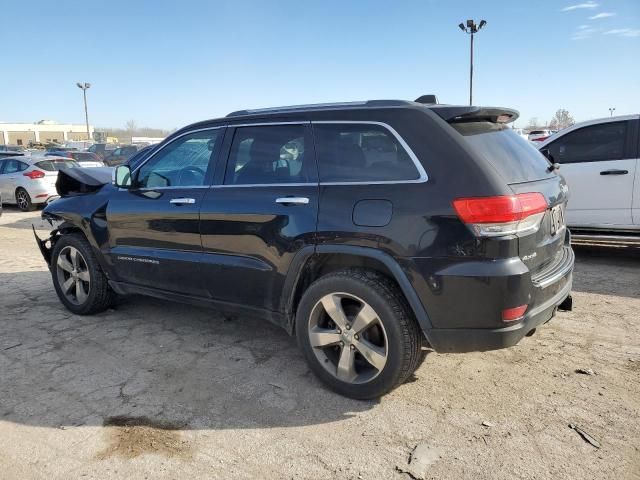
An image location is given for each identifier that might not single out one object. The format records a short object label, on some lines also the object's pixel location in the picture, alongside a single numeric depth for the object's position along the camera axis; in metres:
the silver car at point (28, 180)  13.76
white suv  6.41
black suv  2.83
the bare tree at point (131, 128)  132.24
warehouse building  96.94
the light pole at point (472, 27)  24.55
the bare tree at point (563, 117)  87.81
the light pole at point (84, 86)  55.34
